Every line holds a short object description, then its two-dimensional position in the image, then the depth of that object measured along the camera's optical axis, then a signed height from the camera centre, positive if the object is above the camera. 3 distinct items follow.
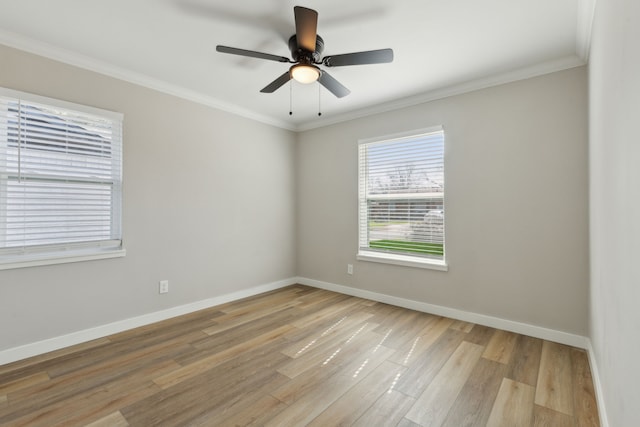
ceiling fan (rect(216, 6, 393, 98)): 1.90 +1.15
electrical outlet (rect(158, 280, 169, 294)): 3.15 -0.80
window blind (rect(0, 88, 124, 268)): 2.30 +0.28
